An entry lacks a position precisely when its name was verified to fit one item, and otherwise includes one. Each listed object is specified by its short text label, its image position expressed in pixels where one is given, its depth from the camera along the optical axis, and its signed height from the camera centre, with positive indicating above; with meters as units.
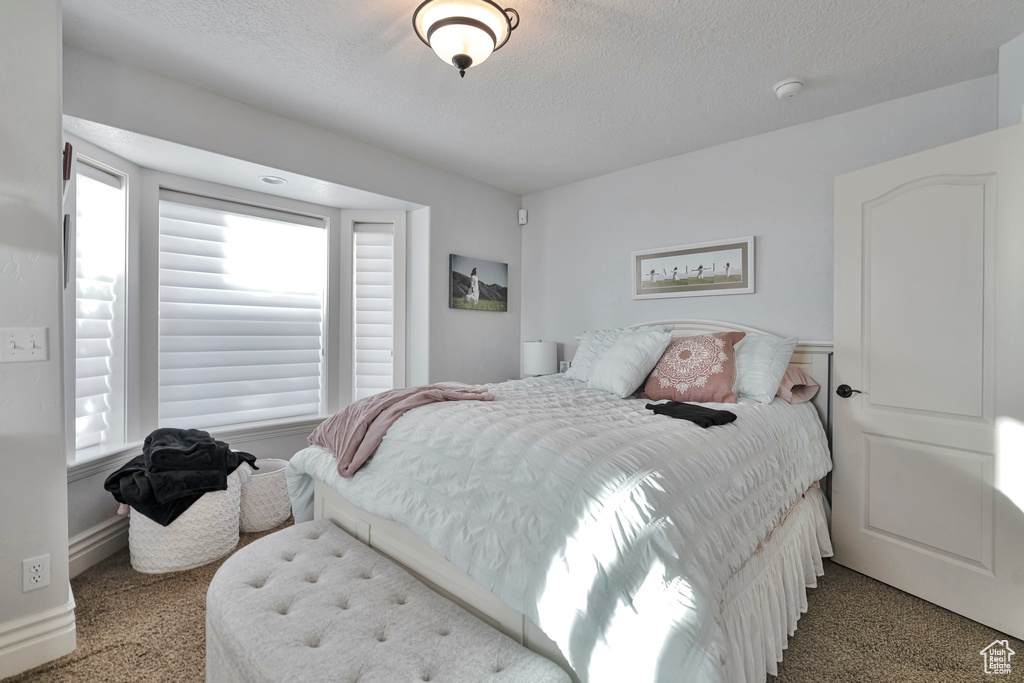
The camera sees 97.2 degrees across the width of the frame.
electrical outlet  1.61 -0.85
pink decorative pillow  2.35 -0.17
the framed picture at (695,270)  3.03 +0.50
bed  1.07 -0.56
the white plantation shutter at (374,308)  3.62 +0.24
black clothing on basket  2.19 -0.70
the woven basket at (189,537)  2.20 -1.00
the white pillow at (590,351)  3.01 -0.08
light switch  1.57 -0.03
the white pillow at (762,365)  2.33 -0.14
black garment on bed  1.73 -0.30
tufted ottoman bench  1.07 -0.77
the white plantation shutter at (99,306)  2.35 +0.17
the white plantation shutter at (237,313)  2.85 +0.17
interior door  1.83 -0.16
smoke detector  2.30 +1.31
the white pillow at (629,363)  2.59 -0.14
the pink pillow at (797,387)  2.44 -0.26
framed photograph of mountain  3.77 +0.48
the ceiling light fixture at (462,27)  1.65 +1.16
